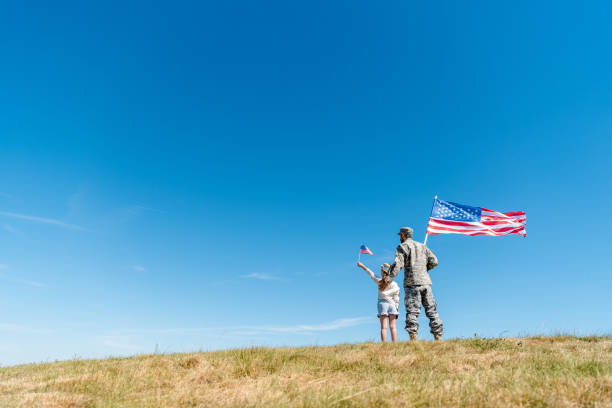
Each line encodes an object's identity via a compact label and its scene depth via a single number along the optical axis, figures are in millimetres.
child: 10477
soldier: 10219
